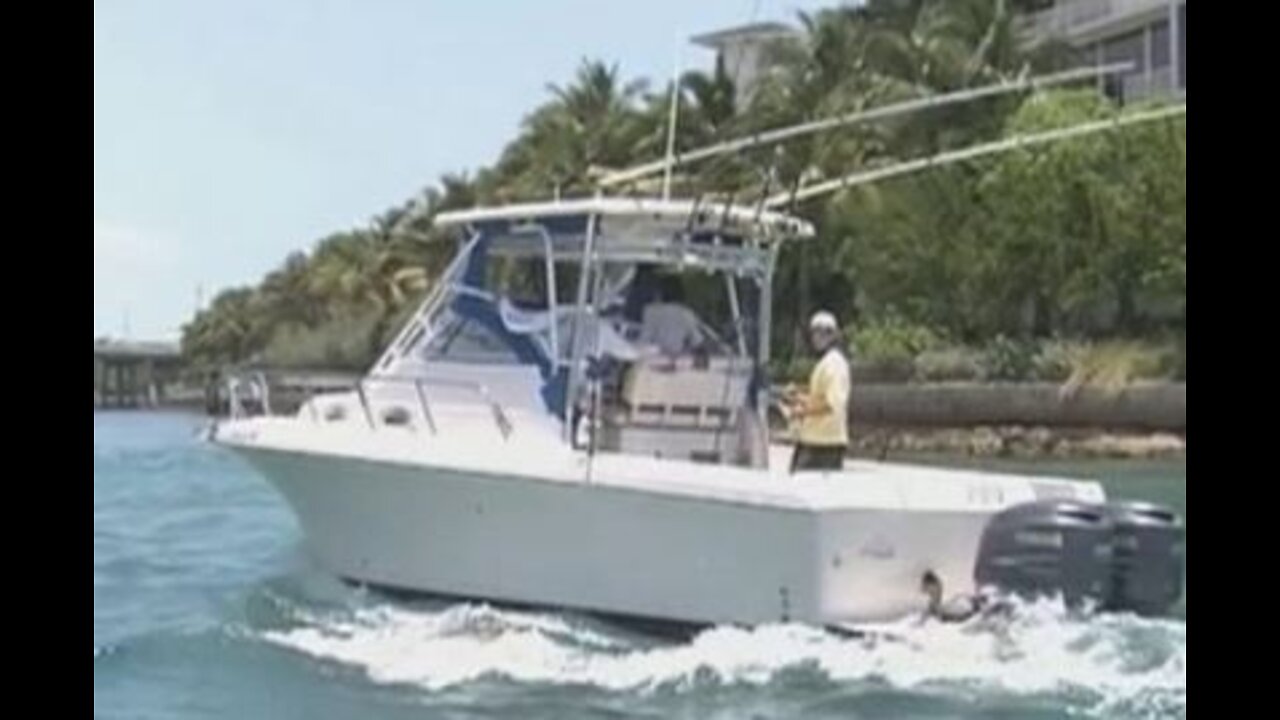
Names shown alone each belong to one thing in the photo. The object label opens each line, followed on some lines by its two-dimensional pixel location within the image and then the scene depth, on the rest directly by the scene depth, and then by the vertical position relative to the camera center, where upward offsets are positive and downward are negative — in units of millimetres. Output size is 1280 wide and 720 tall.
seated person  16812 +183
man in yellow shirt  14648 -148
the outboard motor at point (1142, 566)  13008 -675
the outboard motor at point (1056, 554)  12922 -626
